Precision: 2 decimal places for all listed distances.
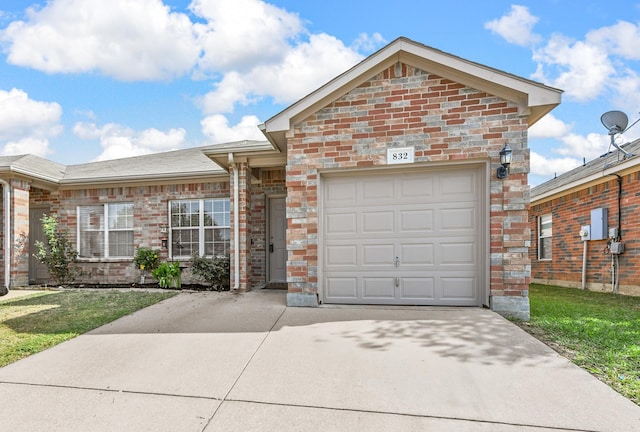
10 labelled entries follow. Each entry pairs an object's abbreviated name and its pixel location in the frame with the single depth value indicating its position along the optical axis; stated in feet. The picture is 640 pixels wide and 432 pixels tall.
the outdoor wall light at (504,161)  16.74
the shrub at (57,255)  30.32
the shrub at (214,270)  26.08
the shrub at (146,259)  29.19
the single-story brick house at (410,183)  17.33
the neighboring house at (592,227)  26.16
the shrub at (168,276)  27.27
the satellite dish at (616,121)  27.43
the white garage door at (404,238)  18.44
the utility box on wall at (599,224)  28.30
